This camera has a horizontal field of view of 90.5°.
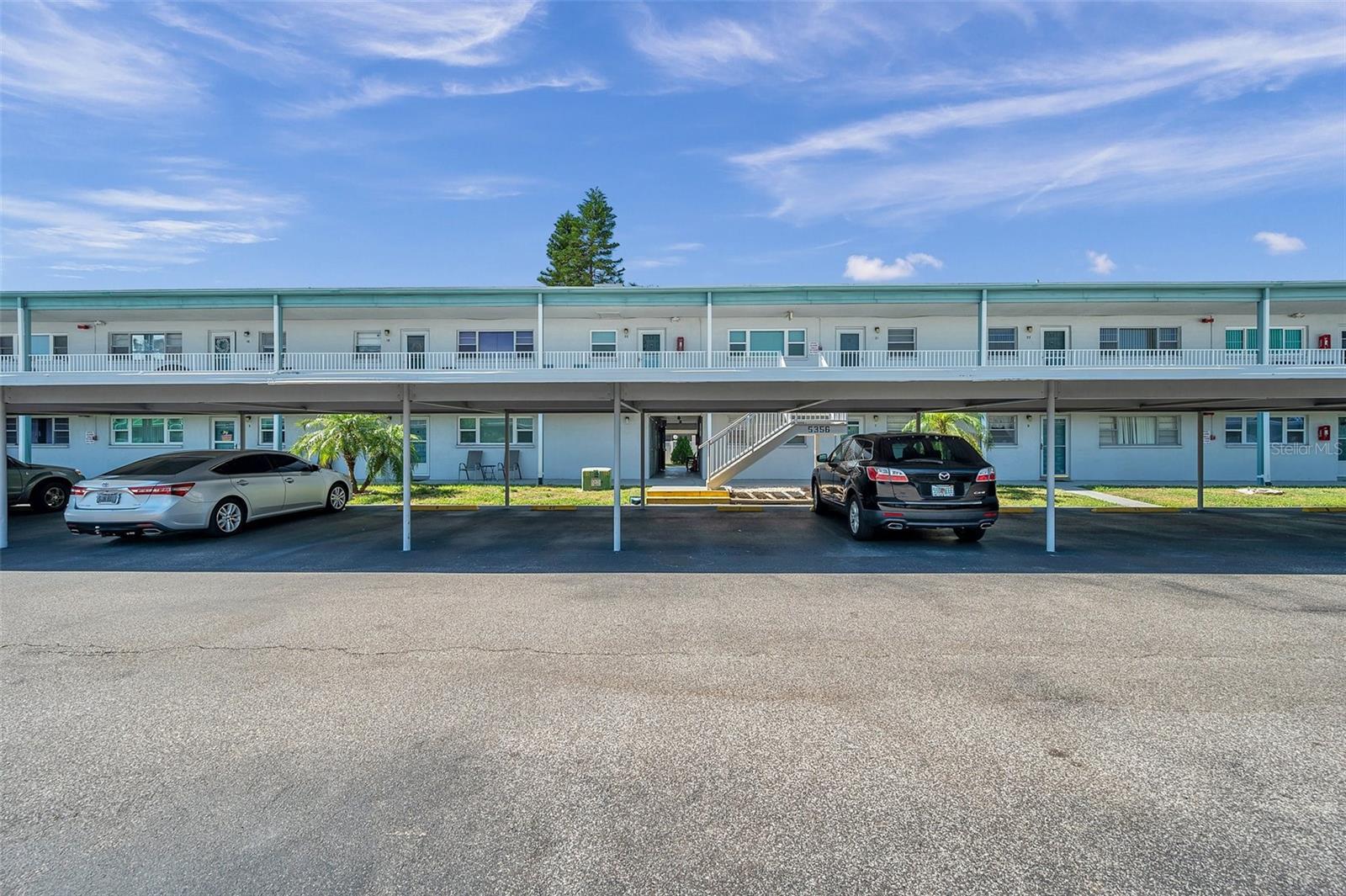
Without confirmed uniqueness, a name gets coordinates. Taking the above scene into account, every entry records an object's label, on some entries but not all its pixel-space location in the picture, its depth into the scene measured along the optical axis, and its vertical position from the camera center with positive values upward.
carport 8.70 +0.72
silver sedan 9.44 -0.79
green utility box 17.69 -1.02
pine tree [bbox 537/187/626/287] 42.88 +12.71
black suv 9.07 -0.66
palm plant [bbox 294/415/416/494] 15.46 +0.00
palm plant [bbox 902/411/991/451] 16.44 +0.36
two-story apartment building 17.98 +2.86
